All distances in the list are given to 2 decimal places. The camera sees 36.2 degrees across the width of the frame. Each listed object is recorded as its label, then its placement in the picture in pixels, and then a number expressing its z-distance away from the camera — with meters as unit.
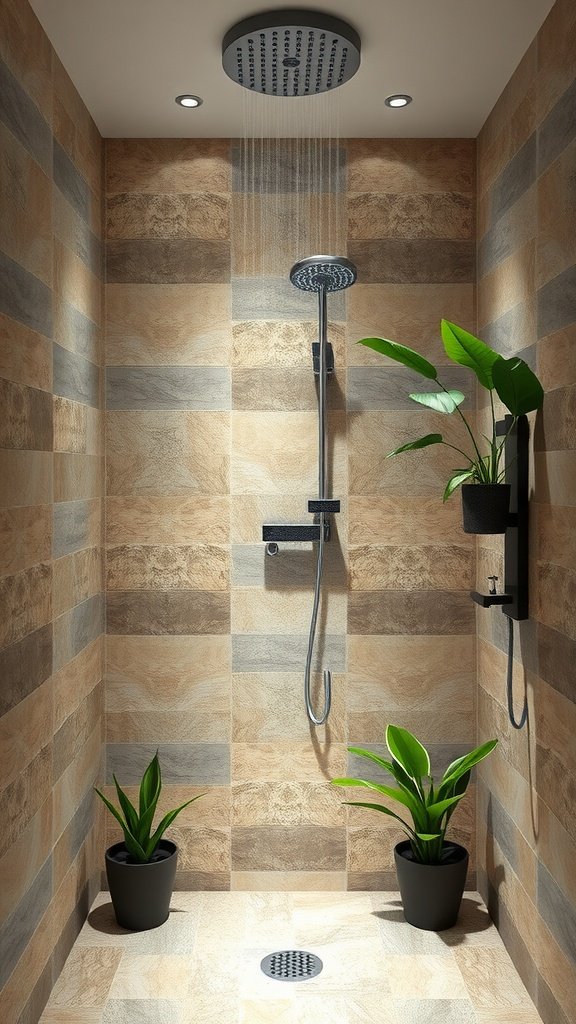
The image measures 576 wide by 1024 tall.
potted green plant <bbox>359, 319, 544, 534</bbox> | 2.03
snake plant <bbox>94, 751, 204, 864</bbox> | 2.56
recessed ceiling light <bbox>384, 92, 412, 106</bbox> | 2.54
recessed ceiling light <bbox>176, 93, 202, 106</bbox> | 2.54
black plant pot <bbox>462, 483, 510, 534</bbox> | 2.23
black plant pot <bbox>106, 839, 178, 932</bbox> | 2.53
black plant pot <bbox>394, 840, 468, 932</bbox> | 2.53
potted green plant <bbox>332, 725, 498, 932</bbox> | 2.53
